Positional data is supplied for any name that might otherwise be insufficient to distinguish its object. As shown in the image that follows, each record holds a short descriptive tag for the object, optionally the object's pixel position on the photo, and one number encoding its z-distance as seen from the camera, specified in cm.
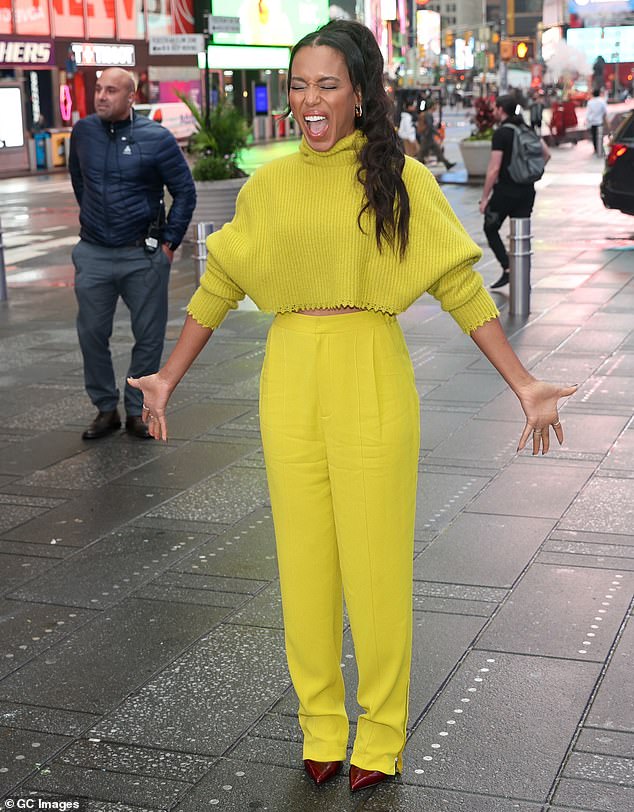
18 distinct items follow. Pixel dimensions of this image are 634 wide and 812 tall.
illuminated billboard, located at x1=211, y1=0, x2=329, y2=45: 3957
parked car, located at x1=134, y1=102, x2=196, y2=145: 4153
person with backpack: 1222
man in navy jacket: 720
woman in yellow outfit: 325
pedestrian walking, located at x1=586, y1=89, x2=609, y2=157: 3556
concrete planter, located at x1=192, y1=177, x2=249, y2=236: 1712
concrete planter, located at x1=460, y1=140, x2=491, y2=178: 2611
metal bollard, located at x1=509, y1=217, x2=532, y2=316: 1144
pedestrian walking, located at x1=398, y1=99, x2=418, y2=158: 3272
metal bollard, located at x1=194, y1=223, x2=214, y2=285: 1269
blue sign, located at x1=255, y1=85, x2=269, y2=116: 5400
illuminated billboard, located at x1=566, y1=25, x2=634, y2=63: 9075
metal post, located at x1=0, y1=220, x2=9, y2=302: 1333
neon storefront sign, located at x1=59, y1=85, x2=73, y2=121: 3897
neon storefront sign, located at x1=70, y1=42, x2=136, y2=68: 4066
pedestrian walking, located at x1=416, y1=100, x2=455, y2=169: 3147
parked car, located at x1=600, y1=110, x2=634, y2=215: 1681
